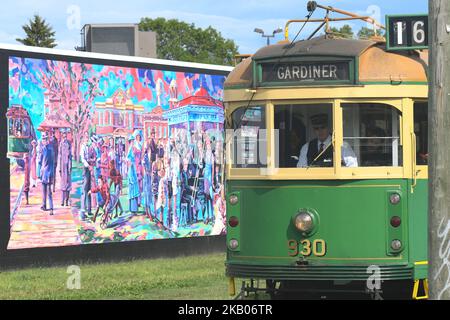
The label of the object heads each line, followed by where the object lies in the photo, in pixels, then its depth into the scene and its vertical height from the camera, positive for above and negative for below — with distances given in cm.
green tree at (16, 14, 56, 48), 7344 +1081
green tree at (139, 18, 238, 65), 9181 +1254
